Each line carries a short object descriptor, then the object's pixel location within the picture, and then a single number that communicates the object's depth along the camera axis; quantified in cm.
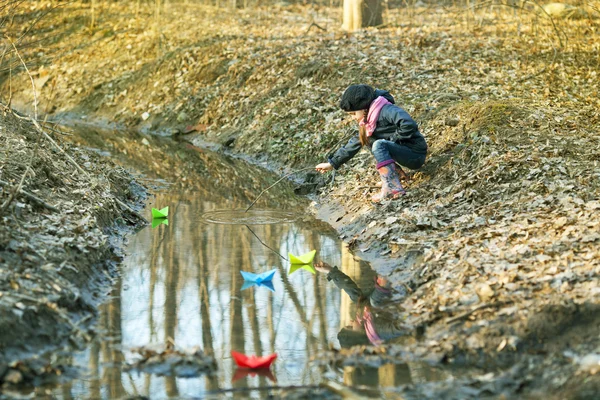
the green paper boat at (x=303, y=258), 1581
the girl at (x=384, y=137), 1791
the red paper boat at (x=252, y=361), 1041
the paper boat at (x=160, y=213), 1981
